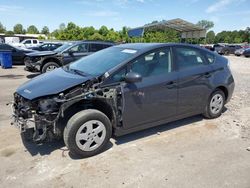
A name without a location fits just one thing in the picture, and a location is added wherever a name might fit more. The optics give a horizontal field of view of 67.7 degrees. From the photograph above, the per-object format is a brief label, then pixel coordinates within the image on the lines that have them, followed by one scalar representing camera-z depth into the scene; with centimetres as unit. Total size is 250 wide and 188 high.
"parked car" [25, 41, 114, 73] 766
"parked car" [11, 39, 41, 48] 2114
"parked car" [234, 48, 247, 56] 2176
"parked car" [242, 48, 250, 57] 2104
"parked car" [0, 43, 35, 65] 1127
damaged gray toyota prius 259
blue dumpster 1020
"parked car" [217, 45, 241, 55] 2508
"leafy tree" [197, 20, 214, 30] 9379
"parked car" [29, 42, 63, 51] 1255
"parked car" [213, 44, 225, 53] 2511
